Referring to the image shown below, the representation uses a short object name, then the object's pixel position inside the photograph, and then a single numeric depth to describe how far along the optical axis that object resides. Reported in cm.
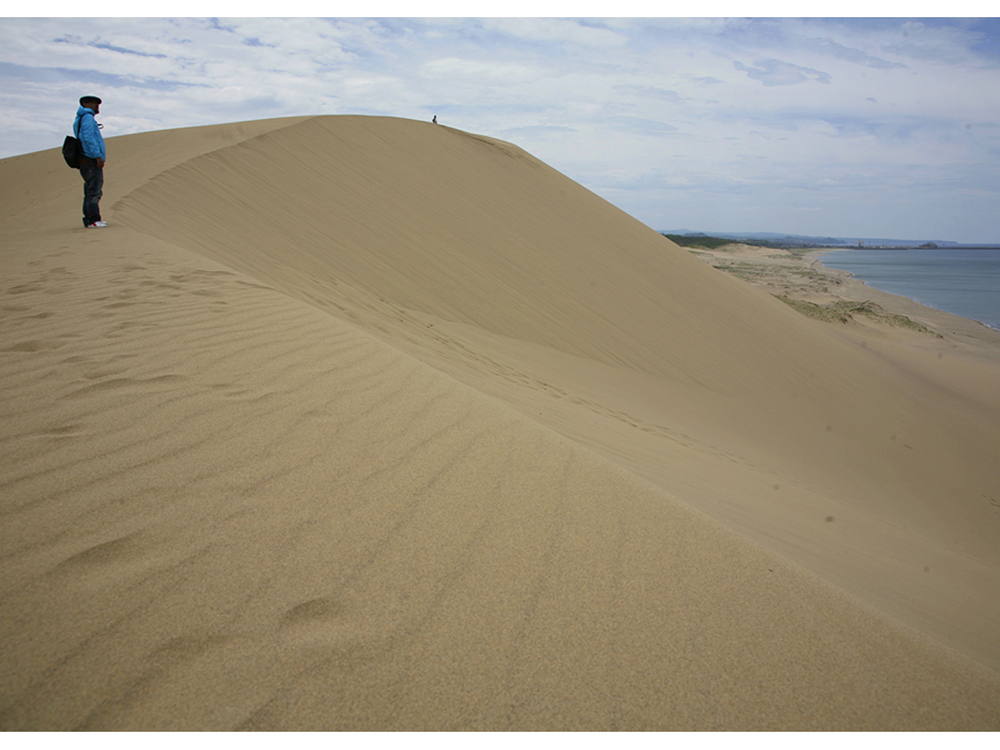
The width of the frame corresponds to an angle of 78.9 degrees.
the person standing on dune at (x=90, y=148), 606
